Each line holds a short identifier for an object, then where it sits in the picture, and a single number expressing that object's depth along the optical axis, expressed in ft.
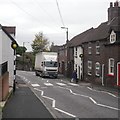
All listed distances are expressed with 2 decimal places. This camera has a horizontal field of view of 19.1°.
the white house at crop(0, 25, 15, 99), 68.60
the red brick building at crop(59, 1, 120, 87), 109.70
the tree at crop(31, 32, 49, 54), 306.25
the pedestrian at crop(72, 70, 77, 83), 143.76
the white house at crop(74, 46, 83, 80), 161.63
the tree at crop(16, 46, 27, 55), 336.27
